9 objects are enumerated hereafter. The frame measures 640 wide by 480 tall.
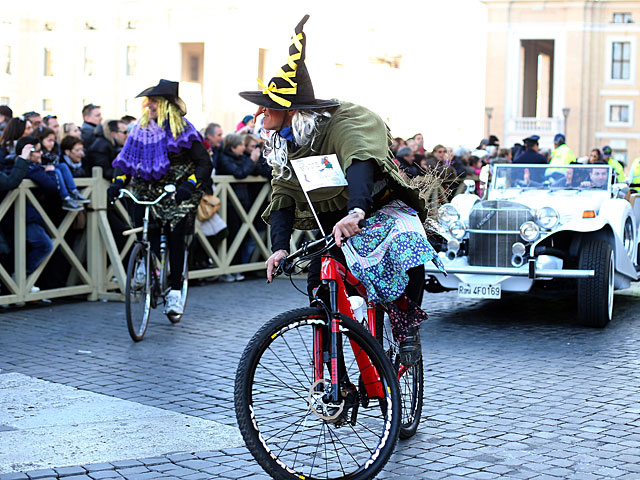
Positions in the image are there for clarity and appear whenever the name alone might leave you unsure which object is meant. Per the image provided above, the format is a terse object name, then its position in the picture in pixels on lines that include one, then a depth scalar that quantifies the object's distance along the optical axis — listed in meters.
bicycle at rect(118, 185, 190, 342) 8.20
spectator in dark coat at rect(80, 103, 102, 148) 12.36
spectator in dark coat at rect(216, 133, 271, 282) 12.71
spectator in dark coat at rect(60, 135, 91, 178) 10.91
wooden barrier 9.86
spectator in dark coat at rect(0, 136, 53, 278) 9.97
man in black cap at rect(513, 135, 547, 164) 15.48
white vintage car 8.97
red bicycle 4.24
